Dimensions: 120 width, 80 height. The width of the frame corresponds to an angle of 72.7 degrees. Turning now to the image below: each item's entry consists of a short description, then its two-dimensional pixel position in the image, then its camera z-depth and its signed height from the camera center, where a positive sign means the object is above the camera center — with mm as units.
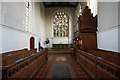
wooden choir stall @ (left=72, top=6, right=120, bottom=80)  1534 -450
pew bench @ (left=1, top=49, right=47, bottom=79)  1310 -606
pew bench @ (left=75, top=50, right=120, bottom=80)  1375 -597
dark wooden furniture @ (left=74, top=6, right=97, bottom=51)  5031 +639
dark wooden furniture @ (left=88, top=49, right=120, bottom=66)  2137 -501
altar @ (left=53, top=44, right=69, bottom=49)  12383 -787
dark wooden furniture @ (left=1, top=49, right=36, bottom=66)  2109 -539
